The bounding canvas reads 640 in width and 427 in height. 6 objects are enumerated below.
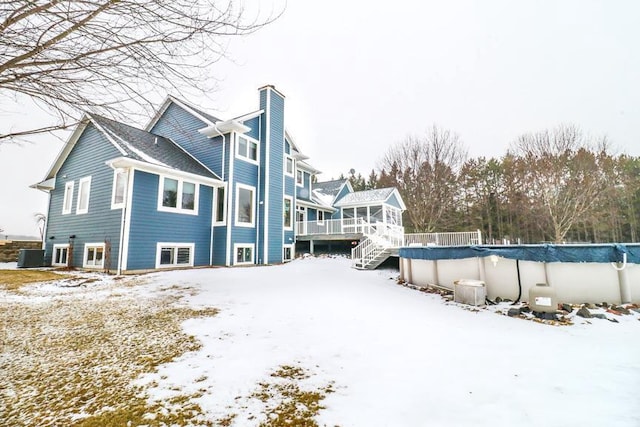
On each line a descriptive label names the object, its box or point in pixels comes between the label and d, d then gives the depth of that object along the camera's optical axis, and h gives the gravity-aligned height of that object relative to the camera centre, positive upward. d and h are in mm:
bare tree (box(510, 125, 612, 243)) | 20031 +5105
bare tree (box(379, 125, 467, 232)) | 20875 +5718
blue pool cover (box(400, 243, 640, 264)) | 5254 -210
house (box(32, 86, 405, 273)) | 9867 +2230
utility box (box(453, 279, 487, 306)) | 5684 -1057
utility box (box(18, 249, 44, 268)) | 11719 -413
